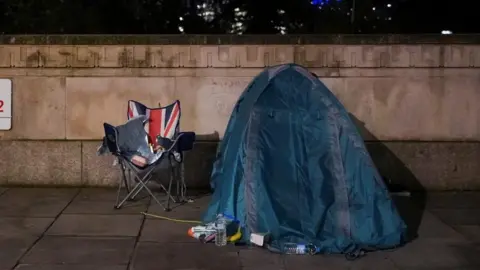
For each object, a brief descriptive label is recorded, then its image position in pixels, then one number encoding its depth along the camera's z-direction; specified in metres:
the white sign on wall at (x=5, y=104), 8.66
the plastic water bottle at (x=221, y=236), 6.30
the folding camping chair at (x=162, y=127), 7.83
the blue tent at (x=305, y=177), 6.18
